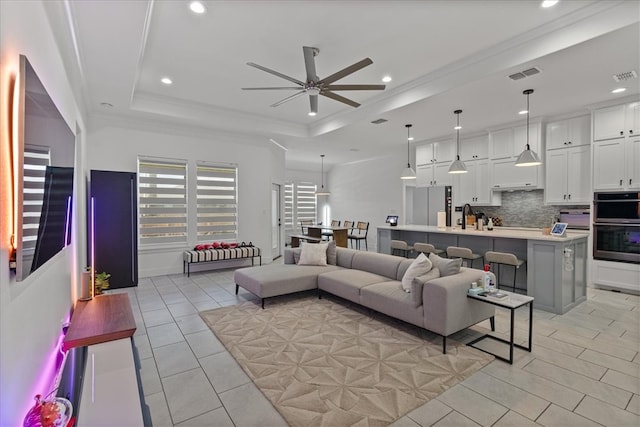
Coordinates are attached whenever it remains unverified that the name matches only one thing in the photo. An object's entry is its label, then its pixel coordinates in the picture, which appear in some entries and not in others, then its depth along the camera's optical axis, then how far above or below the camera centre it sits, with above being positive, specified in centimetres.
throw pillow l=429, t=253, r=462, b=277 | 329 -61
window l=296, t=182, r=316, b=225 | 1152 +32
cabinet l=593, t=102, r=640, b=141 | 471 +141
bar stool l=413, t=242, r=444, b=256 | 533 -68
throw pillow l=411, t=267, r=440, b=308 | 315 -81
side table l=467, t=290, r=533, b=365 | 272 -85
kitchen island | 396 -71
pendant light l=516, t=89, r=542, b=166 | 445 +76
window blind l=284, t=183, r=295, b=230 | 1134 +8
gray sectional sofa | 298 -94
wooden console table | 212 -89
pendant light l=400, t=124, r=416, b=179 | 627 +74
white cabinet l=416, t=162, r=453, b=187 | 729 +85
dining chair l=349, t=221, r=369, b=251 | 912 -77
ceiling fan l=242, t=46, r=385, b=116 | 306 +142
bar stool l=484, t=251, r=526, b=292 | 428 -70
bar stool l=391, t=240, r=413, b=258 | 580 -72
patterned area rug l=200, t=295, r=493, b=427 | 218 -137
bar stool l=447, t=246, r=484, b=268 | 482 -70
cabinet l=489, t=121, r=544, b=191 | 581 +106
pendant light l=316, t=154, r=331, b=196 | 1048 +73
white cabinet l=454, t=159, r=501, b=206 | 655 +52
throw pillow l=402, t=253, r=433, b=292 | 338 -67
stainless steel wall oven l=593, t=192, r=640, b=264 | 465 -26
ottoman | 418 -98
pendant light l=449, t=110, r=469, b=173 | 537 +76
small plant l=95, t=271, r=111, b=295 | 333 -83
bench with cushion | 604 -94
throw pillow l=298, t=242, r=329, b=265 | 495 -73
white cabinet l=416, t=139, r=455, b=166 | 720 +140
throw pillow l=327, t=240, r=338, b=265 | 515 -75
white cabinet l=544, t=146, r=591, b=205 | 529 +61
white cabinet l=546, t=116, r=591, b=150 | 533 +138
